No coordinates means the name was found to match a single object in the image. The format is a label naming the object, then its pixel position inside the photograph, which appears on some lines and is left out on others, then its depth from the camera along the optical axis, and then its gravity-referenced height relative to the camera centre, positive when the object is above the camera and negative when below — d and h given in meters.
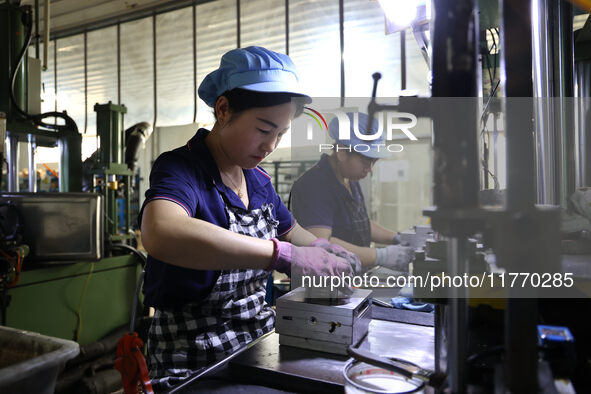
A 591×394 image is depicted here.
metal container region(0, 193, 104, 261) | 1.96 -0.07
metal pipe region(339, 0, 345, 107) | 3.26 +1.44
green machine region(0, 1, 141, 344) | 1.95 -0.11
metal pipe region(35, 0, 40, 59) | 2.49 +1.18
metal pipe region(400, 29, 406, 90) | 2.93 +1.07
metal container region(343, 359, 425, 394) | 0.58 -0.27
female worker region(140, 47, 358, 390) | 0.95 -0.07
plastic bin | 0.62 -0.26
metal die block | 0.81 -0.24
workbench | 0.73 -0.31
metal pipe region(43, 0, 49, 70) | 2.27 +0.99
